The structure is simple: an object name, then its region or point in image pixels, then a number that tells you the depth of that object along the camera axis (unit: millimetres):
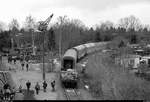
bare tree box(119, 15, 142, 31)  139000
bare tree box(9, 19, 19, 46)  93706
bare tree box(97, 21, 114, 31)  140900
